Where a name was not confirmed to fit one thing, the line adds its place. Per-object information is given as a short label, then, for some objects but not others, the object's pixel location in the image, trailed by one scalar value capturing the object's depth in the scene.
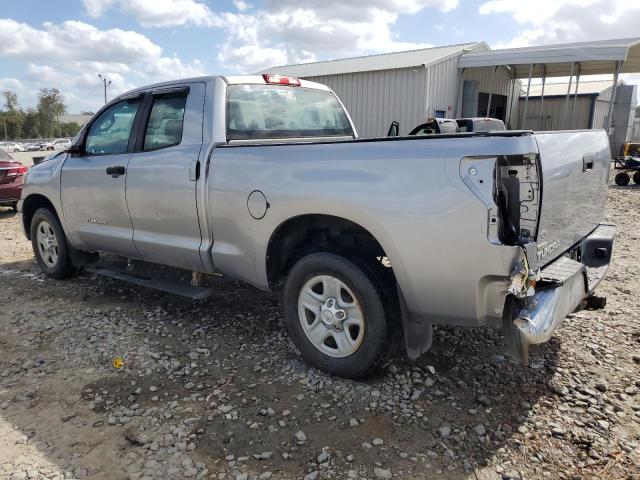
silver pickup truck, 2.54
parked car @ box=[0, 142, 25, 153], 44.84
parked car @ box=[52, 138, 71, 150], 50.09
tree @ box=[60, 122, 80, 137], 76.94
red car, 9.35
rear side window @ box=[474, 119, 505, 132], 4.85
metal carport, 13.70
